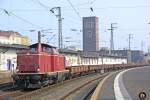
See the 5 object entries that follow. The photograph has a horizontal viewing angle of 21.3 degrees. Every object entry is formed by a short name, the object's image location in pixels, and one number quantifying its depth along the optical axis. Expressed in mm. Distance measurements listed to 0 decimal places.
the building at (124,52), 176175
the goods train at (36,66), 29906
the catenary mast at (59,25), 60644
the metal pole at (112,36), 113262
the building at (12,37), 130250
